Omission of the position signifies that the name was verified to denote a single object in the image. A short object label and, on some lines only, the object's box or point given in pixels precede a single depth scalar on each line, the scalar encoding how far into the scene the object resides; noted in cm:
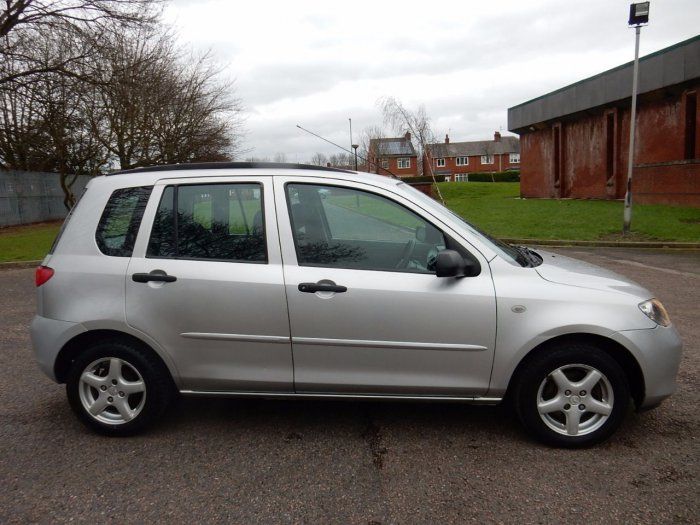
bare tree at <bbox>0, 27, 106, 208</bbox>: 1706
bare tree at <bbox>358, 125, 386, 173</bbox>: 5596
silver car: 321
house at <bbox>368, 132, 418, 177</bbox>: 5584
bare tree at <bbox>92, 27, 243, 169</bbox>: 2295
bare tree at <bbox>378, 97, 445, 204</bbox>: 3681
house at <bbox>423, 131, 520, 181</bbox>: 9144
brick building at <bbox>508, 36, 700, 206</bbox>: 1939
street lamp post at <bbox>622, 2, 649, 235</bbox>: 1275
